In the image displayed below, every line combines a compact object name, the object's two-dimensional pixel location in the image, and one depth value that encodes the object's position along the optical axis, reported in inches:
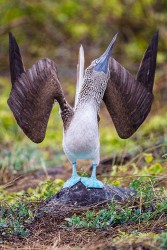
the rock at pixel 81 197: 416.8
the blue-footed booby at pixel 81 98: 401.7
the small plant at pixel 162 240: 315.0
